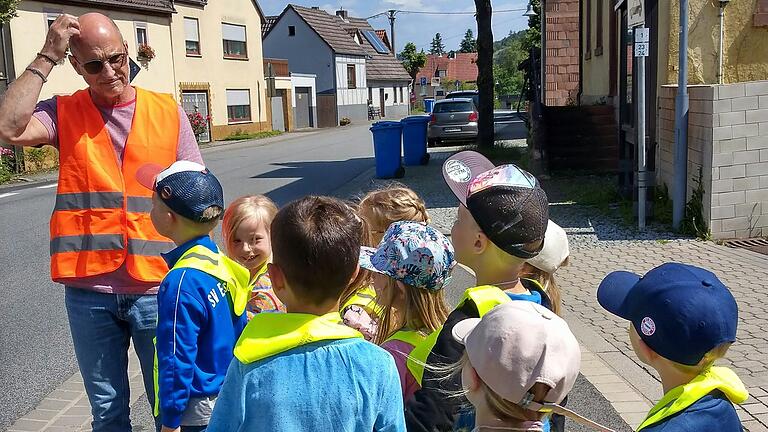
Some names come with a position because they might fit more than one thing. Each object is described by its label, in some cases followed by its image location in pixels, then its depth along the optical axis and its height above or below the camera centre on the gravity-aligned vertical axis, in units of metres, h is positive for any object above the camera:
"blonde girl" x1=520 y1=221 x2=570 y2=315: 2.79 -0.55
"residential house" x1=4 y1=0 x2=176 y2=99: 21.17 +3.55
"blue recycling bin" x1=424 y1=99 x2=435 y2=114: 63.12 +1.75
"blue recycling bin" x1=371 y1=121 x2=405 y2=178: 15.09 -0.46
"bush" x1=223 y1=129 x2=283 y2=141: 33.09 -0.18
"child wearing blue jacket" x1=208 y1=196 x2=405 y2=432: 1.79 -0.57
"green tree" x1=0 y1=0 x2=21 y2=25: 17.11 +3.12
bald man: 2.90 -0.31
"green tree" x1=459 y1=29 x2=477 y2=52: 165.50 +18.47
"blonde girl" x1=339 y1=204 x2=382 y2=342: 2.73 -0.70
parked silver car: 22.83 +0.11
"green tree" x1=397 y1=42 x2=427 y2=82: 76.56 +7.13
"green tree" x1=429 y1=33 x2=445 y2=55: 176.00 +19.63
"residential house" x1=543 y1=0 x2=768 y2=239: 7.55 +0.08
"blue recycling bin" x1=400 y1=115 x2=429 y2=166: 17.58 -0.38
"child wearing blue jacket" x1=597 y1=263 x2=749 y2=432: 1.87 -0.59
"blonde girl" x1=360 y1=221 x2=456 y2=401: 2.41 -0.53
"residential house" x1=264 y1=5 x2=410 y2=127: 47.53 +4.88
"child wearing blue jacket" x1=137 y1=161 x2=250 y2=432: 2.50 -0.60
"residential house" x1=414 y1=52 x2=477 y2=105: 92.00 +7.73
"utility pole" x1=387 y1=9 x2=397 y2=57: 71.94 +10.19
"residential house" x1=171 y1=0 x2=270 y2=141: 30.56 +3.11
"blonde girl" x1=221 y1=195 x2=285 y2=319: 3.26 -0.50
